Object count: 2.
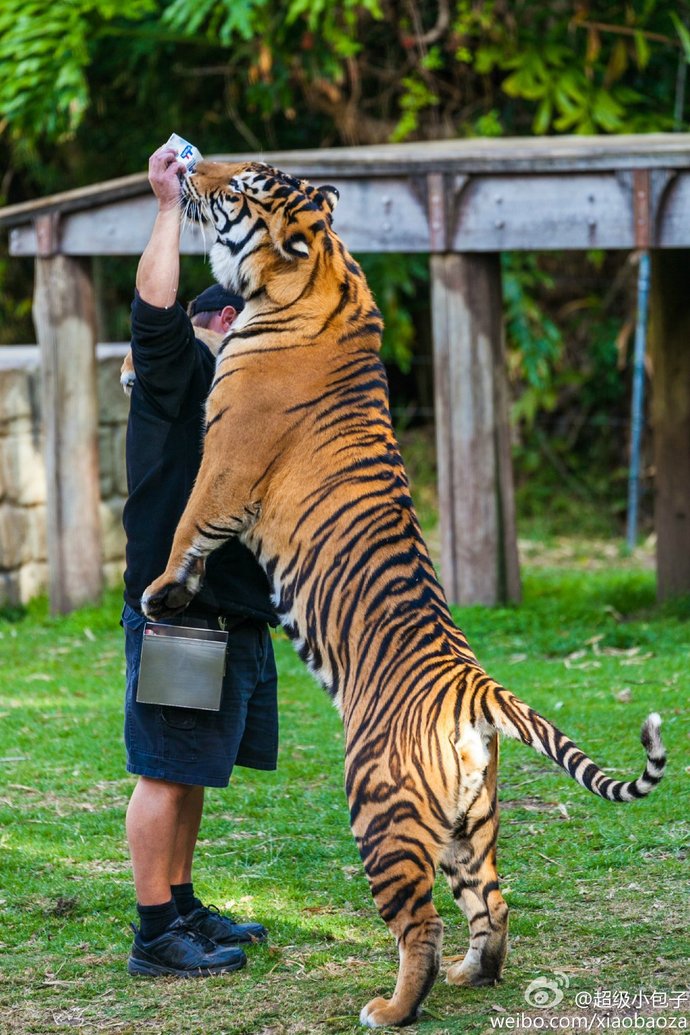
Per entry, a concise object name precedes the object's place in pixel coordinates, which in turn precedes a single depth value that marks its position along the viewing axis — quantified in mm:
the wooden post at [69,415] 16953
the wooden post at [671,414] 16547
